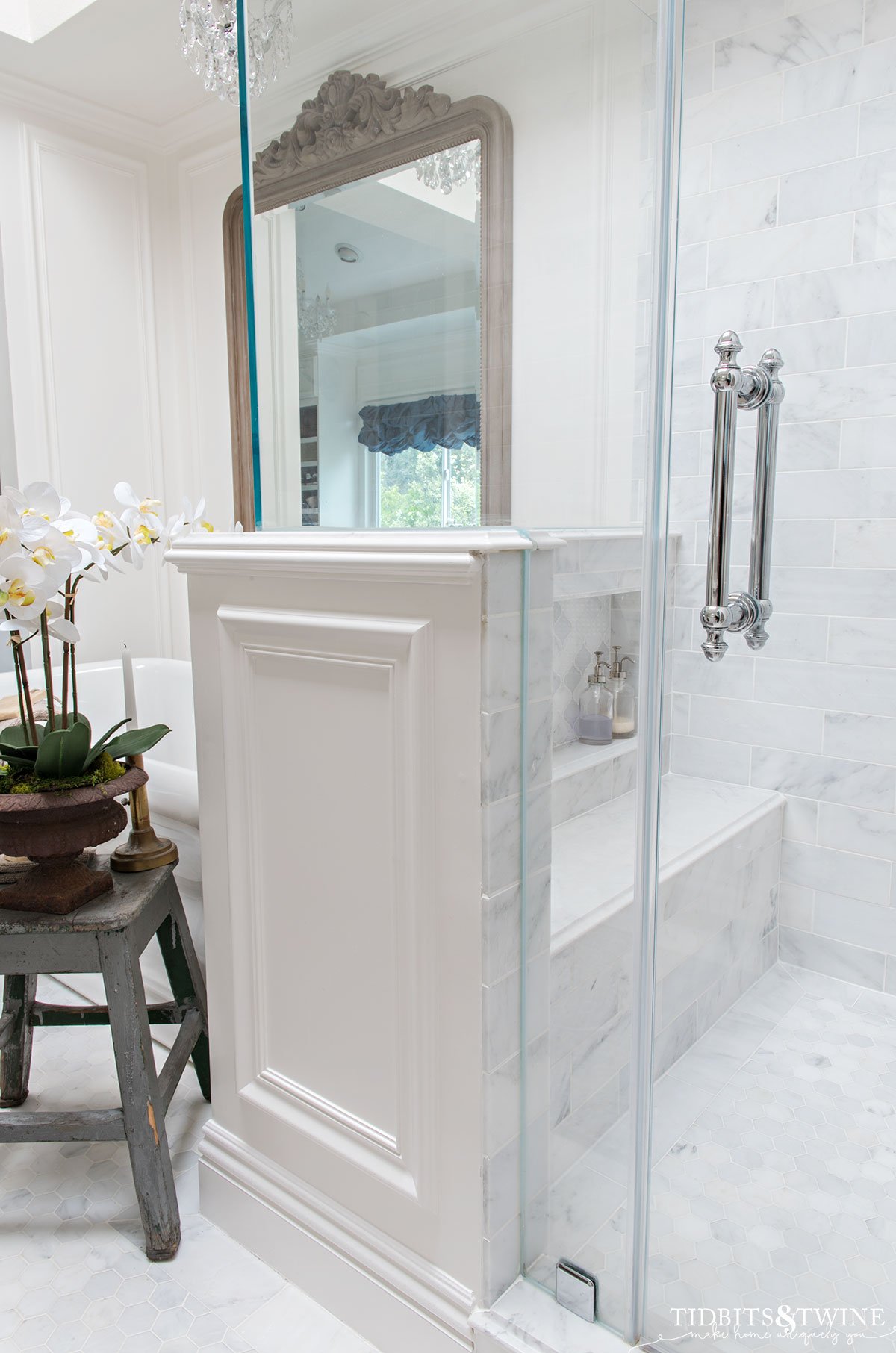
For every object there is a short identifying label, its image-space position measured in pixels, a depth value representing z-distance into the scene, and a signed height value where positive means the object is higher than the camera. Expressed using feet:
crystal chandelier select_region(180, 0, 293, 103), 7.07 +3.93
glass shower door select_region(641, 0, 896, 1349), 3.19 -0.77
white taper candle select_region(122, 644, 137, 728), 4.50 -0.86
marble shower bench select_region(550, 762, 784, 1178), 3.25 -1.56
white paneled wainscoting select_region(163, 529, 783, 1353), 3.22 -1.47
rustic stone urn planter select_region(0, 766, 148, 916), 3.89 -1.39
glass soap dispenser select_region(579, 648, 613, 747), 3.18 -0.68
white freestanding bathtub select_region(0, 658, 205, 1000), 9.59 -1.93
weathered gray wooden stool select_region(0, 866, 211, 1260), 4.11 -2.30
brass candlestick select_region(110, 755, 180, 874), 4.59 -1.67
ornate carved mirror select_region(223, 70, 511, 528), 3.48 +0.90
